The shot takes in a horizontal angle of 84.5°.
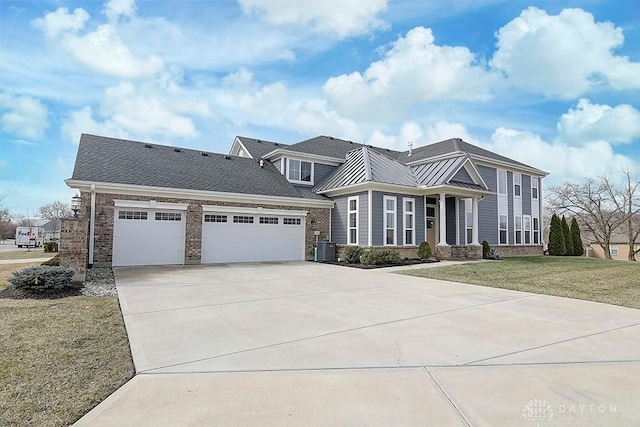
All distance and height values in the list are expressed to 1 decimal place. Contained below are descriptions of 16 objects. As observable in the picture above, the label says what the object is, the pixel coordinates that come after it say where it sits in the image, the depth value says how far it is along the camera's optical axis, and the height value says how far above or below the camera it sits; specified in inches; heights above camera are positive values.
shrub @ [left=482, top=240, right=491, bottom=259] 752.2 -36.6
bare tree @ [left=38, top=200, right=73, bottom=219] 2428.6 +147.7
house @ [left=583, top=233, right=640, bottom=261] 1659.7 -62.6
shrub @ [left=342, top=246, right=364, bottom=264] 629.9 -39.6
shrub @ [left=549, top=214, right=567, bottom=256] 961.5 -15.2
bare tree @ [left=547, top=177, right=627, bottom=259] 1200.2 +110.6
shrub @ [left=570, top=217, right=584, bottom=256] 991.0 -15.4
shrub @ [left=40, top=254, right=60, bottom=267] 423.2 -39.7
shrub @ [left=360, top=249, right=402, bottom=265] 584.7 -41.5
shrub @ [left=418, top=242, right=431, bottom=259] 655.8 -34.3
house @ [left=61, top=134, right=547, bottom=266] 539.8 +55.9
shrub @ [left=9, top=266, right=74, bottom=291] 305.4 -42.6
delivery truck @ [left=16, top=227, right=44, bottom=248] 1524.4 -27.3
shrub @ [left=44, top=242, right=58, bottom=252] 1047.0 -50.8
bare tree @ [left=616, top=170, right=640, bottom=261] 1167.6 +118.3
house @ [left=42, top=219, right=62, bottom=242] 2120.8 +6.4
